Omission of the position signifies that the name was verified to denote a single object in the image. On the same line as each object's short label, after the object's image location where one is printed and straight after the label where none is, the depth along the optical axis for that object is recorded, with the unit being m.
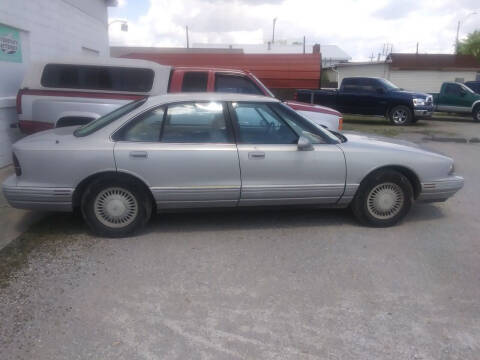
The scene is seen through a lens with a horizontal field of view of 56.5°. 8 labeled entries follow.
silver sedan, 4.49
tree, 47.69
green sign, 7.81
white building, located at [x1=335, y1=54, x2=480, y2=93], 29.28
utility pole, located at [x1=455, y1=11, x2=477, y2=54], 52.33
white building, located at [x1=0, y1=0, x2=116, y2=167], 7.86
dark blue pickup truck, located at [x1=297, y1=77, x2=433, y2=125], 16.95
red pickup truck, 7.01
